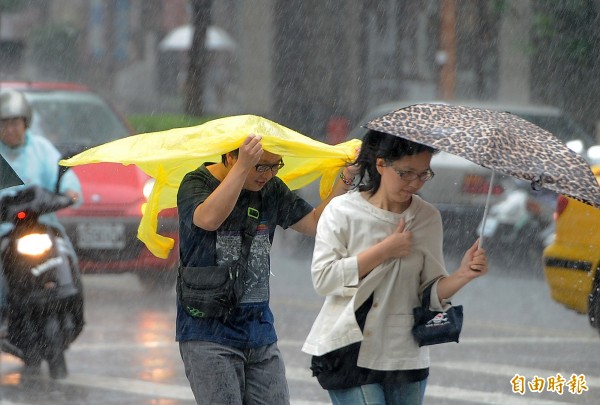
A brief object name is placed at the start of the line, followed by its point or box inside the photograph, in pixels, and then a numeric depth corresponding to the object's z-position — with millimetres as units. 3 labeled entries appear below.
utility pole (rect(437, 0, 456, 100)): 53375
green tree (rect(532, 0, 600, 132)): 41375
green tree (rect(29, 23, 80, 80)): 76312
